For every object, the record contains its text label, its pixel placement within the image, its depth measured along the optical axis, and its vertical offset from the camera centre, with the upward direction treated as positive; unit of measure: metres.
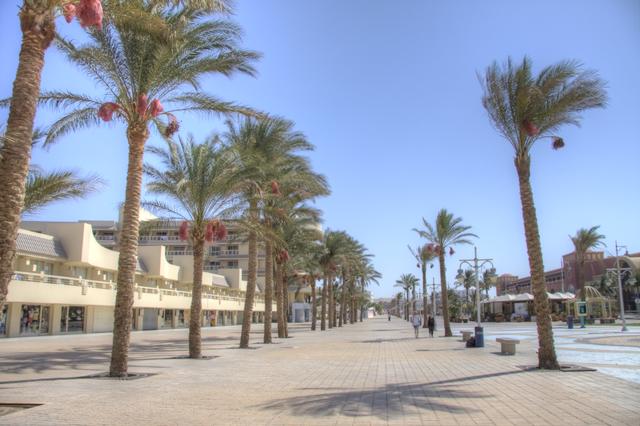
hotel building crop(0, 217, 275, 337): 32.00 +1.03
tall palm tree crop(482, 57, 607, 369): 14.48 +5.35
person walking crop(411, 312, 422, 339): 33.67 -1.43
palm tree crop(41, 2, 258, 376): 13.08 +5.95
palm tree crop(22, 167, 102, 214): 17.72 +3.85
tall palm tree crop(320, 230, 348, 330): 49.75 +4.74
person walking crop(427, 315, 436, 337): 34.22 -1.60
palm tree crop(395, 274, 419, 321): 98.88 +3.11
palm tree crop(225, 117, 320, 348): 23.65 +7.02
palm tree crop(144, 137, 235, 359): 18.88 +4.07
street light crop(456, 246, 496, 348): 23.30 +0.26
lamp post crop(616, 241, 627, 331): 36.51 -0.95
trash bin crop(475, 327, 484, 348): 23.27 -1.75
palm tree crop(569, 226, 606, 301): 60.16 +6.71
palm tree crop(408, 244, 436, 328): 48.78 +3.13
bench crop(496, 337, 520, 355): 18.83 -1.67
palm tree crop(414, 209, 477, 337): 33.66 +4.19
